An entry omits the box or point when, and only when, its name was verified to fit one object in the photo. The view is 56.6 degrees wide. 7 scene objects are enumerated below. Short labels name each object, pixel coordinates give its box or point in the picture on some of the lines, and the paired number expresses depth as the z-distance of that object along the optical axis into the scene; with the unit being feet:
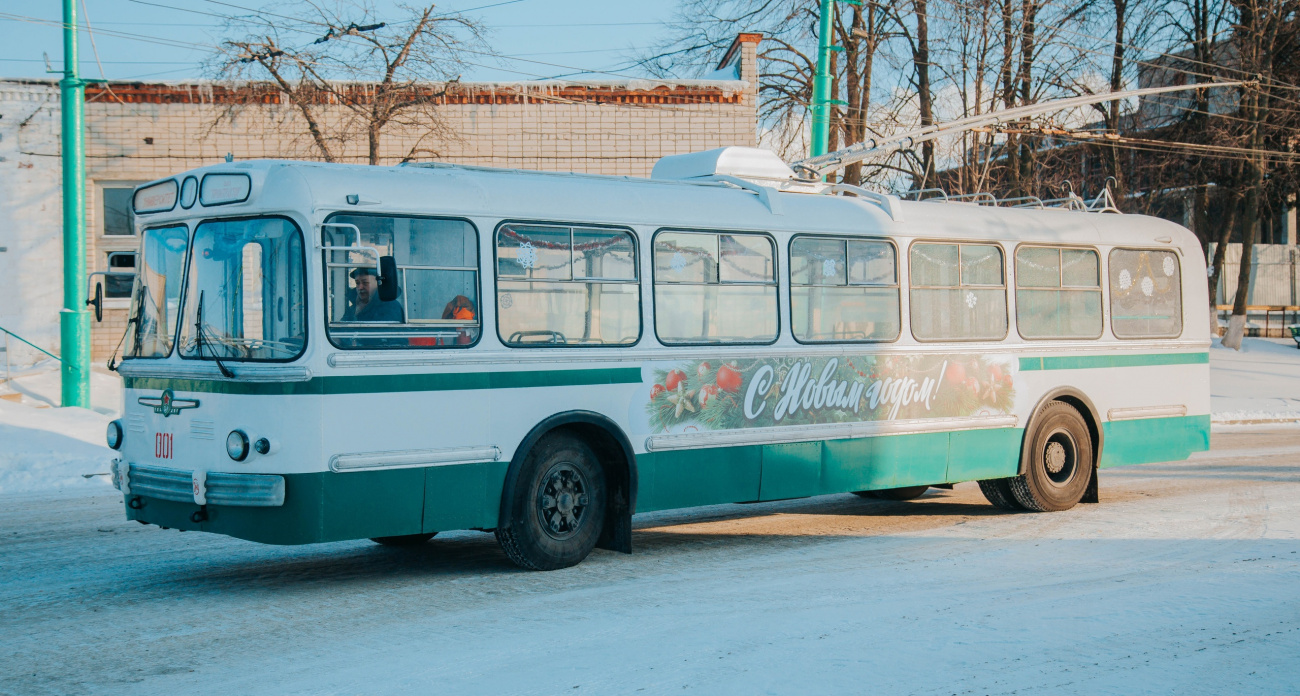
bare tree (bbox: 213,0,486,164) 68.18
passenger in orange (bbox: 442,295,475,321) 26.23
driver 24.94
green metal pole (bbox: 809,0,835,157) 58.85
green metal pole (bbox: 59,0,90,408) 56.49
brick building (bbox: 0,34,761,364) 74.13
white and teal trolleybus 24.57
